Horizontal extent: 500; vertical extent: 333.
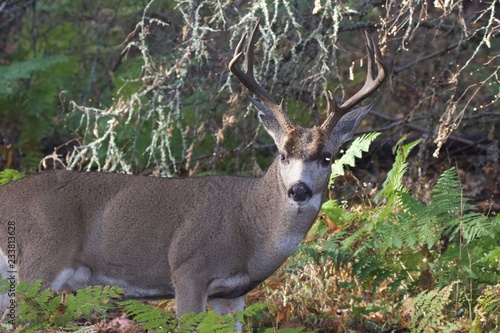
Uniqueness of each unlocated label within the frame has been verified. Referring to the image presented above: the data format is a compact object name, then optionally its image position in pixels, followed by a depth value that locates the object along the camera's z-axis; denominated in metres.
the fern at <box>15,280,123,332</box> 10.55
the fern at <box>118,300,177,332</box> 10.09
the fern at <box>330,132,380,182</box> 14.76
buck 12.39
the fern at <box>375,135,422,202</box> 13.82
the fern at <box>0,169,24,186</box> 15.88
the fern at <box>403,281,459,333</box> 12.33
